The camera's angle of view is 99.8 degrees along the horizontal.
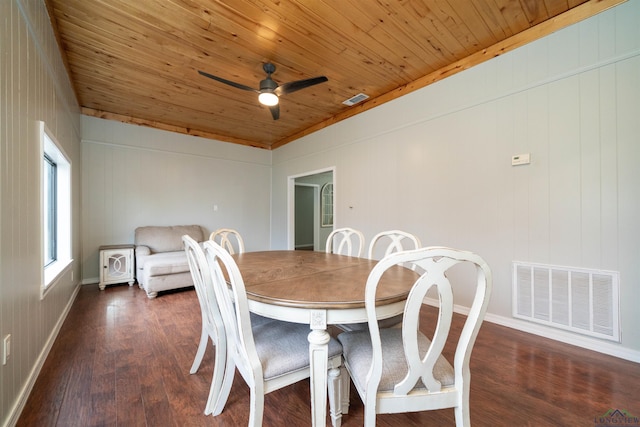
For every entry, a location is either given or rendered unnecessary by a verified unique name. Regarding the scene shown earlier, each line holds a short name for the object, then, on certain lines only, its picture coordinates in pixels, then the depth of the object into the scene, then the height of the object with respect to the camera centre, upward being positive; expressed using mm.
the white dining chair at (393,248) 1625 -389
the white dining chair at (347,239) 2520 -243
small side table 3787 -701
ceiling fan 2486 +1228
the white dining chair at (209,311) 1438 -562
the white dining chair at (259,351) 1131 -643
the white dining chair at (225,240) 2698 -261
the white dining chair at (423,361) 983 -583
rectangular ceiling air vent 3640 +1593
